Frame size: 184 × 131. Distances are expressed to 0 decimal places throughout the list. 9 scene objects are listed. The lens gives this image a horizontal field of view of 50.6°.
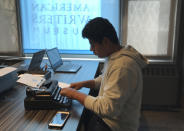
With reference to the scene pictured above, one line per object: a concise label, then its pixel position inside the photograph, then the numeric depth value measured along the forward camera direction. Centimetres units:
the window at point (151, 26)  268
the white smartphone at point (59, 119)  103
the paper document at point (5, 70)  148
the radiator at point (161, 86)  276
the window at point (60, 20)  280
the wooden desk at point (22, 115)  103
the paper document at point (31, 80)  153
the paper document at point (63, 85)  156
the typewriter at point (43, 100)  122
